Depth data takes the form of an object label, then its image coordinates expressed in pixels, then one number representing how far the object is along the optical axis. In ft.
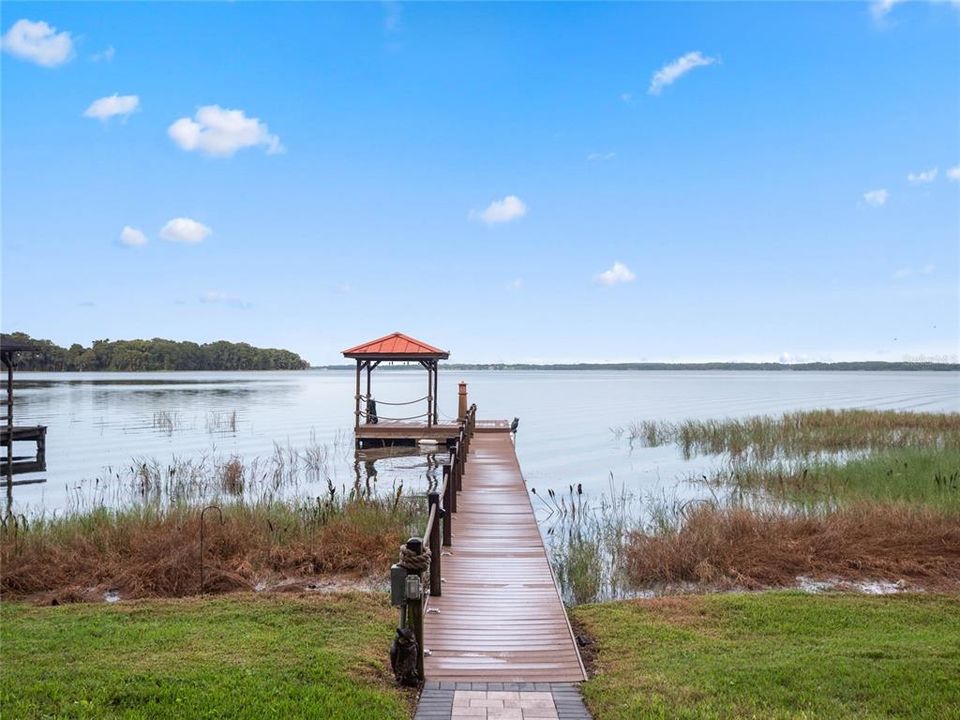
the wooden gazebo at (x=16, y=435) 70.95
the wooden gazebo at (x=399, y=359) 82.84
